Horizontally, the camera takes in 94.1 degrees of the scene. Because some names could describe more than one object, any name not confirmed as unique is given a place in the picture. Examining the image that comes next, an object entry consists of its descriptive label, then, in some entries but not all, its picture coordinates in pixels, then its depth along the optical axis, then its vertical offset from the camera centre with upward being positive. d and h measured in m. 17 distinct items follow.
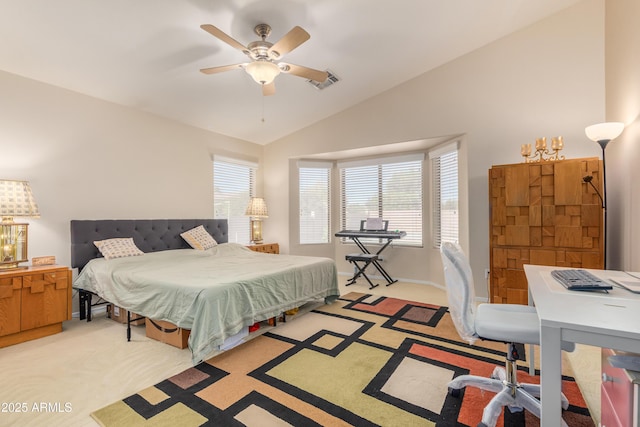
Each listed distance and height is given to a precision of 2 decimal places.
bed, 2.29 -0.58
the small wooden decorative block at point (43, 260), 2.95 -0.42
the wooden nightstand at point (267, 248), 4.95 -0.55
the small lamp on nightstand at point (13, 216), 2.71 +0.01
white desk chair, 1.60 -0.64
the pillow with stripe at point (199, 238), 4.20 -0.31
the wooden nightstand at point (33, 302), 2.57 -0.77
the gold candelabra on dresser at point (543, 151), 3.07 +0.68
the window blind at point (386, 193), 5.05 +0.40
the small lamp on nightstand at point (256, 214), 5.15 +0.04
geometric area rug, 1.68 -1.13
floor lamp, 2.42 +0.67
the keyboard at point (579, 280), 1.40 -0.35
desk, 0.93 -0.37
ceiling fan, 2.23 +1.34
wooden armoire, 2.89 -0.06
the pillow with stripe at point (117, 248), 3.33 -0.35
